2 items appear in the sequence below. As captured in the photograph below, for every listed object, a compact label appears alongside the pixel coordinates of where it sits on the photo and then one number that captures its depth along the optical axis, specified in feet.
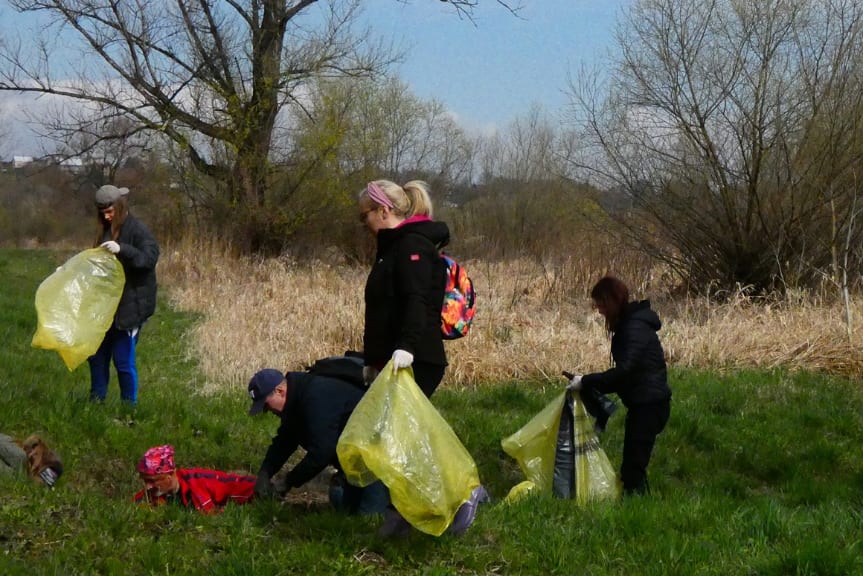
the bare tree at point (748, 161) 43.78
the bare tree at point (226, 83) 72.49
